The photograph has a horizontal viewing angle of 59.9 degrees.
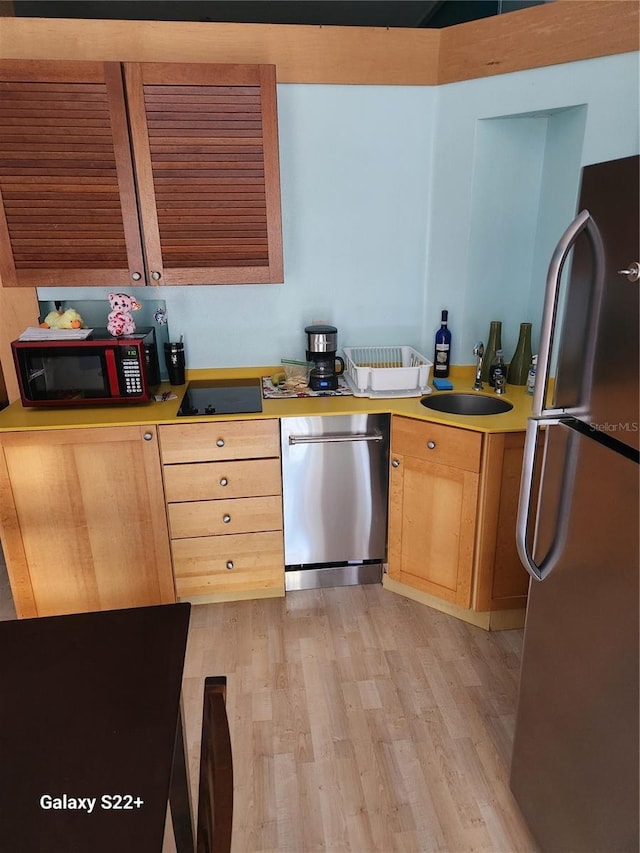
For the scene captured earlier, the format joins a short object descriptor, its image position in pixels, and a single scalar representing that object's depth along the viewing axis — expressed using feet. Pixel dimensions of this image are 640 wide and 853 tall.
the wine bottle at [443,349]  8.55
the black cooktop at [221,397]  7.49
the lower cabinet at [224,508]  7.22
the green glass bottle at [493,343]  8.18
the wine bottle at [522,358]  8.09
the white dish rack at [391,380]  7.74
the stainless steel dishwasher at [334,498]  7.48
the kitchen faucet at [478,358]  8.13
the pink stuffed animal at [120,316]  7.42
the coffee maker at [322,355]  8.11
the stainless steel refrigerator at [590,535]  3.32
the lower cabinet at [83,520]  6.95
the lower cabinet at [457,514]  6.87
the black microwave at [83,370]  7.05
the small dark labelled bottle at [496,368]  7.98
